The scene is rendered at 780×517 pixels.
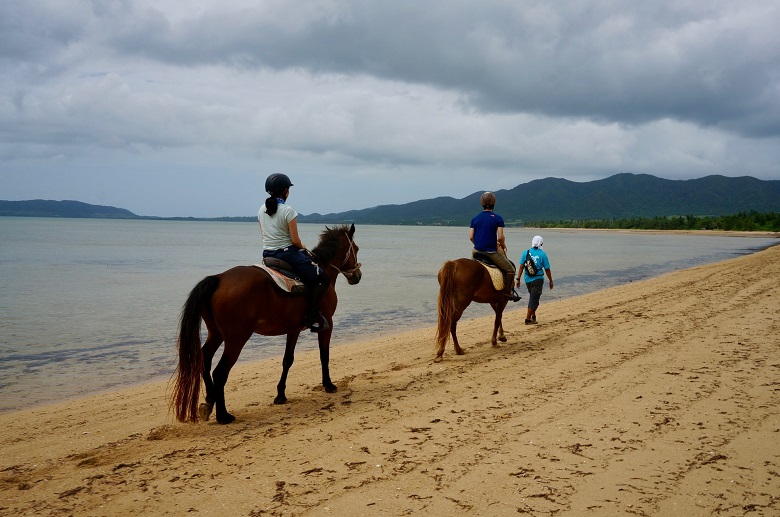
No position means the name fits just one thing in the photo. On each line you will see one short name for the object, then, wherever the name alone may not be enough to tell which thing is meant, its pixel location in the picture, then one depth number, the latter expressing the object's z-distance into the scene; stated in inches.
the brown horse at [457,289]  383.8
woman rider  266.8
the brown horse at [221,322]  242.8
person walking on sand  509.4
